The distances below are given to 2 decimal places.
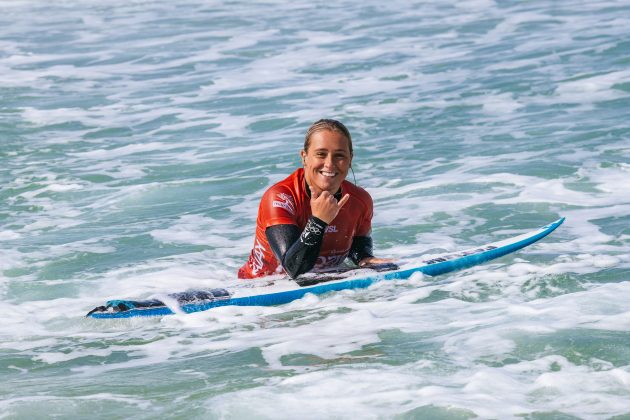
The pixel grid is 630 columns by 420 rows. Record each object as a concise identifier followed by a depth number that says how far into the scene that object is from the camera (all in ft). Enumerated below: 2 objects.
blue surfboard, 40.11
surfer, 38.68
